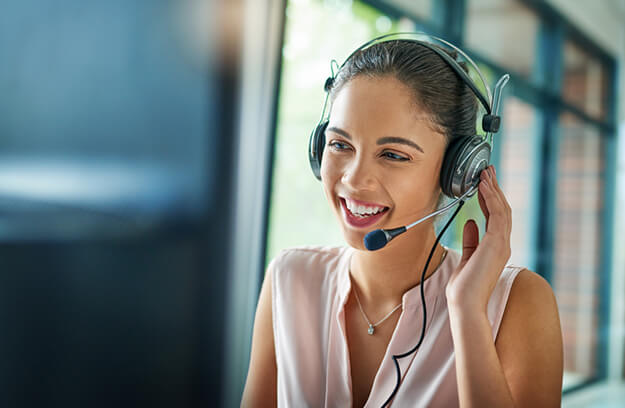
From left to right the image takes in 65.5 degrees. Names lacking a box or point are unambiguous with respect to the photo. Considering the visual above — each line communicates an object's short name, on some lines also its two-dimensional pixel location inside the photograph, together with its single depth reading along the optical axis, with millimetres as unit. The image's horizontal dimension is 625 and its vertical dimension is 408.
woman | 846
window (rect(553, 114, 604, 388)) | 2309
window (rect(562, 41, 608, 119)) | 2252
